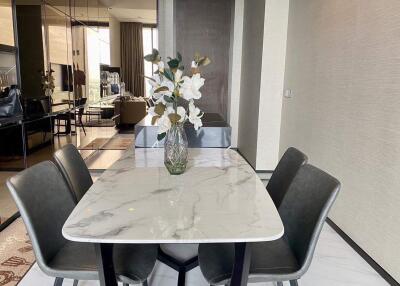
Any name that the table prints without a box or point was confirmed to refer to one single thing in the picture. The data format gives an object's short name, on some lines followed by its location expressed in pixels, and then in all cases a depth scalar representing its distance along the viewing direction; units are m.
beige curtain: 9.76
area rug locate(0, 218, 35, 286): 1.98
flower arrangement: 1.48
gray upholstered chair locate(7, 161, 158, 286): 1.24
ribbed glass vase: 1.56
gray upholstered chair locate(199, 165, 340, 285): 1.25
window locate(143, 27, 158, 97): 10.35
